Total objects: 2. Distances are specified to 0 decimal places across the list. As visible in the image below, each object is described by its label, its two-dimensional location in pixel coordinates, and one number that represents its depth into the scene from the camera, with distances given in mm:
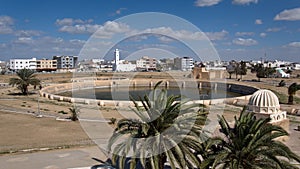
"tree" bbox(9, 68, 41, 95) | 45156
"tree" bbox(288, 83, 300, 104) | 37500
